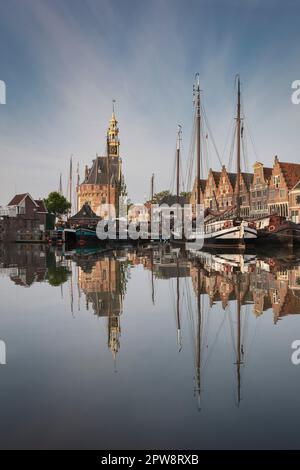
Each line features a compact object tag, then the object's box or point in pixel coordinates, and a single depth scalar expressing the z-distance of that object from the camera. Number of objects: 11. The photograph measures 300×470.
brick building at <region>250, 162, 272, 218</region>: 66.50
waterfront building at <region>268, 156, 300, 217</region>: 60.97
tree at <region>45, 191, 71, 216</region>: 101.69
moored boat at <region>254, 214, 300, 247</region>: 42.97
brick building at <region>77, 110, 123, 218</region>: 116.44
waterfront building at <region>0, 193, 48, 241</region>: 80.38
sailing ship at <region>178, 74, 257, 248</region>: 39.09
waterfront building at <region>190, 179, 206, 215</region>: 86.95
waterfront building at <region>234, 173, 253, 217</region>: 70.92
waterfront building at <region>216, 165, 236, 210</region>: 76.25
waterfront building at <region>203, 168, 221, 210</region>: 81.88
